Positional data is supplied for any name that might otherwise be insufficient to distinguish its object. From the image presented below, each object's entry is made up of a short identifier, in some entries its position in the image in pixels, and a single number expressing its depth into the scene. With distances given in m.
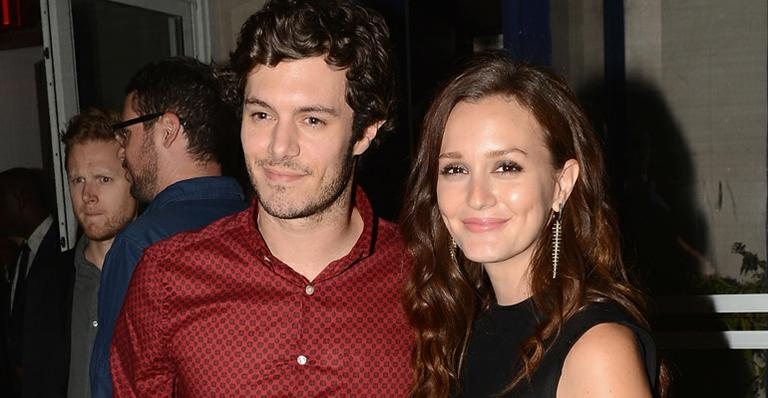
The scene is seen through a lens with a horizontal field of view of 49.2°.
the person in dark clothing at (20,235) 3.39
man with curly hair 1.71
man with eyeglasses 2.31
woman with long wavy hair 1.57
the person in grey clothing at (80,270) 2.85
